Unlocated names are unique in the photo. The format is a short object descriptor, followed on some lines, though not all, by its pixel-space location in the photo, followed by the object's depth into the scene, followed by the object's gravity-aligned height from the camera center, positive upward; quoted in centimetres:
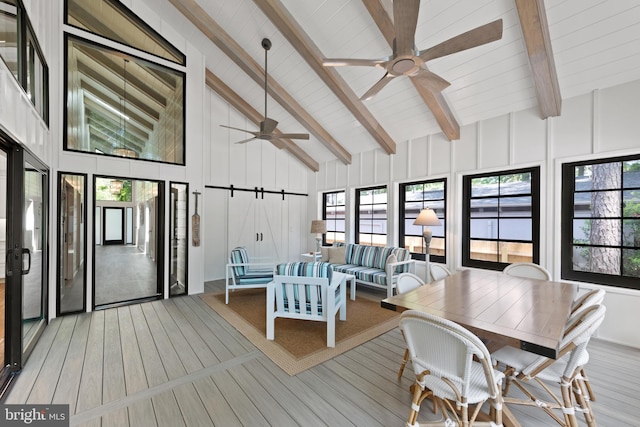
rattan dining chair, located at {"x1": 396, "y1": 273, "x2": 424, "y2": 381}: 237 -70
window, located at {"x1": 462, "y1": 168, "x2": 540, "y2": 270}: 390 -7
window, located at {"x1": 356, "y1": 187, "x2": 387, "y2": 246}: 600 -4
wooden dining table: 152 -71
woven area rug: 274 -149
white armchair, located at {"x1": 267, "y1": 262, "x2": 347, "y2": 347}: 300 -94
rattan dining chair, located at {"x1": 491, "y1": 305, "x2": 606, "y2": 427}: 149 -103
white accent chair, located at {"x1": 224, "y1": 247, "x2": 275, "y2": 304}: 436 -100
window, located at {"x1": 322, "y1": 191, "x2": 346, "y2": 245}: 699 -5
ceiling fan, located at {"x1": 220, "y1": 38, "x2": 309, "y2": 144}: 436 +144
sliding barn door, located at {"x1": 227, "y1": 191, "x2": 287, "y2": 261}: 645 -26
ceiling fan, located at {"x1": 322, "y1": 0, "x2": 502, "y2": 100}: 206 +149
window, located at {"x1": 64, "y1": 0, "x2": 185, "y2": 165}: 396 +217
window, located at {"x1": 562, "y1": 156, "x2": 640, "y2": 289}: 317 -9
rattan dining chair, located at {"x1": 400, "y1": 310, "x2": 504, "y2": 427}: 135 -84
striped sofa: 460 -100
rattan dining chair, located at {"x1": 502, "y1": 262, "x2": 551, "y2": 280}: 317 -71
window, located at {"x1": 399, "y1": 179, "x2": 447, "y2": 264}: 498 +5
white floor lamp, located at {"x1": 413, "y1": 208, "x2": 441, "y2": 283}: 438 -11
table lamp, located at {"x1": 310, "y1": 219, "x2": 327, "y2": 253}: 632 -33
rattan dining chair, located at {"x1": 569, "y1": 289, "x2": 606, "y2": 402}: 180 -67
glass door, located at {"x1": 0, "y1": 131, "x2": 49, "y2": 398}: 229 -38
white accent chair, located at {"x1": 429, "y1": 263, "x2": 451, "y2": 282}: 316 -72
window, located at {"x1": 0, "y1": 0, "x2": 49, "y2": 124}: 207 +150
